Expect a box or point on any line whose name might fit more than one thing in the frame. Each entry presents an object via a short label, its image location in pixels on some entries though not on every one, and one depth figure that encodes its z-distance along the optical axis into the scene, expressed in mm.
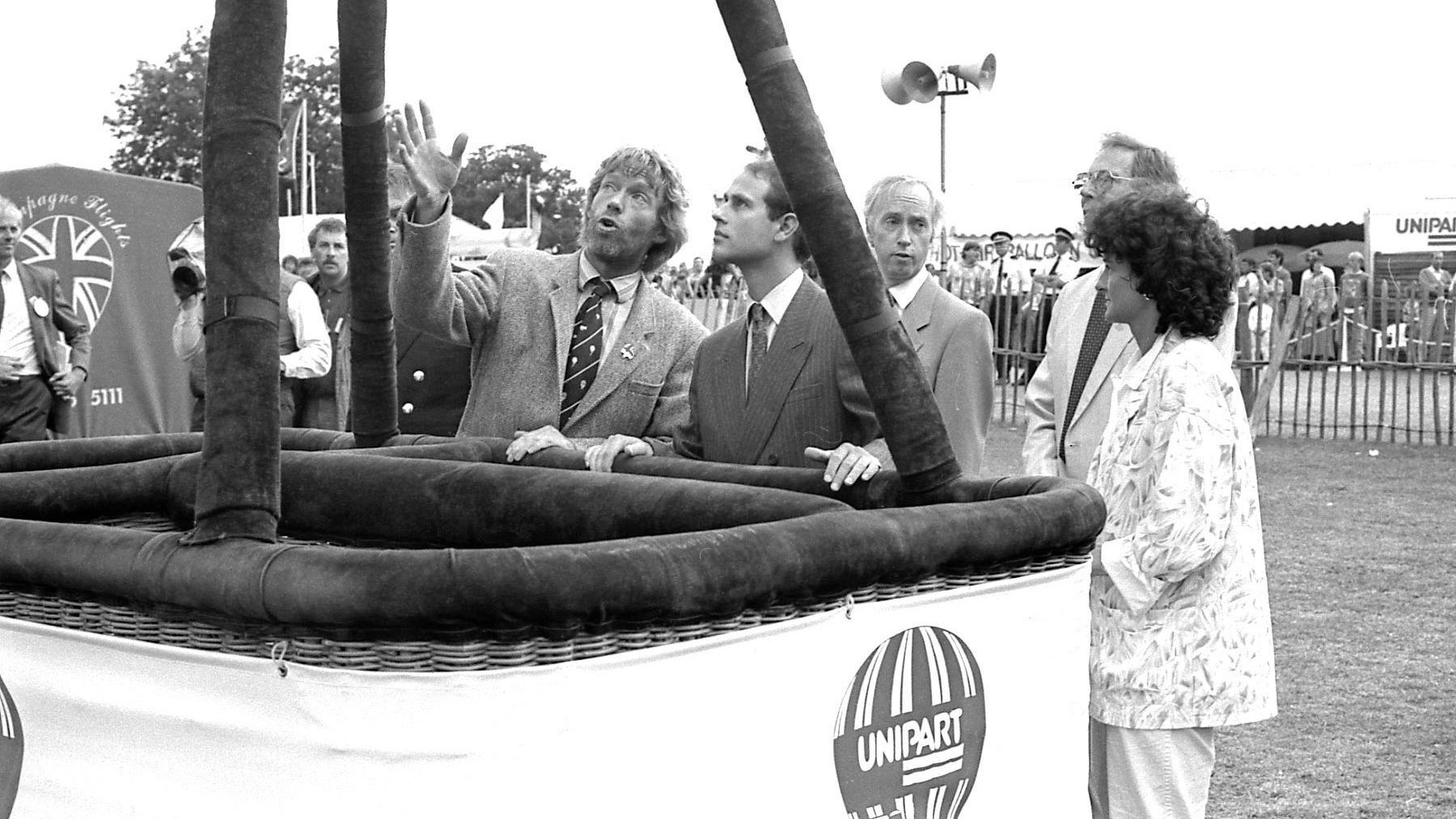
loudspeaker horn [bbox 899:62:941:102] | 11969
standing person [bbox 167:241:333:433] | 6590
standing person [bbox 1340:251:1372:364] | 15820
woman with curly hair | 2670
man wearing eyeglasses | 3736
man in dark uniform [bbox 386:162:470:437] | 5137
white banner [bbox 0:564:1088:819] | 1477
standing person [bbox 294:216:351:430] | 6289
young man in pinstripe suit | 2982
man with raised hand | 3539
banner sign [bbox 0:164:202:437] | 9109
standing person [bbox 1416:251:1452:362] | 15047
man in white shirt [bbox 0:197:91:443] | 7398
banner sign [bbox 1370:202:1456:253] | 21797
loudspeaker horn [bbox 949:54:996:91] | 12086
